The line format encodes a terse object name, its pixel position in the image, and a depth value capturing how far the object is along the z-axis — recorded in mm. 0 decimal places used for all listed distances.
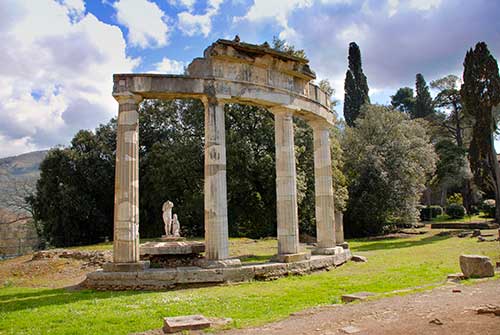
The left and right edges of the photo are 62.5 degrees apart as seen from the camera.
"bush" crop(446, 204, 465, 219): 44844
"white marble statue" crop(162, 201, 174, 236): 20547
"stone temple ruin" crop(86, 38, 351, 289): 13391
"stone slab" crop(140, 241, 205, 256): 15883
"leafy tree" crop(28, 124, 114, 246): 34281
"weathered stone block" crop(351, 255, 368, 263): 18656
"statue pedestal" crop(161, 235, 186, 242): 19278
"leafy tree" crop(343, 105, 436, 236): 35594
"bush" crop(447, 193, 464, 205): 51000
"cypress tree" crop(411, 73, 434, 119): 61188
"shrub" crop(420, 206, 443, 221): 48438
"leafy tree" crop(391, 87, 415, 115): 75825
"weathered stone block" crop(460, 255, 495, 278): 11617
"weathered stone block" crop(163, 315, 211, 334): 7480
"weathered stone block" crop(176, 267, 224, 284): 13125
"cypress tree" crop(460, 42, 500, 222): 34094
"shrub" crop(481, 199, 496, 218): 40934
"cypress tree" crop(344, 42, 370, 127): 52188
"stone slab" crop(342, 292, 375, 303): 9617
